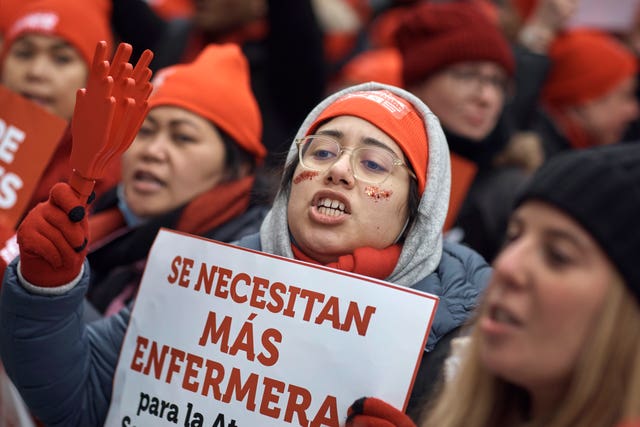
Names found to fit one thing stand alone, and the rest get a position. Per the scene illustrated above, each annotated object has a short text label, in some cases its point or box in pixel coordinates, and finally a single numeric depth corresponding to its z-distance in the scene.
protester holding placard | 2.44
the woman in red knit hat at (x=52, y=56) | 4.00
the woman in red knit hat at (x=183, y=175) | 3.29
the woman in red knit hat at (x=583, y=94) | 5.22
